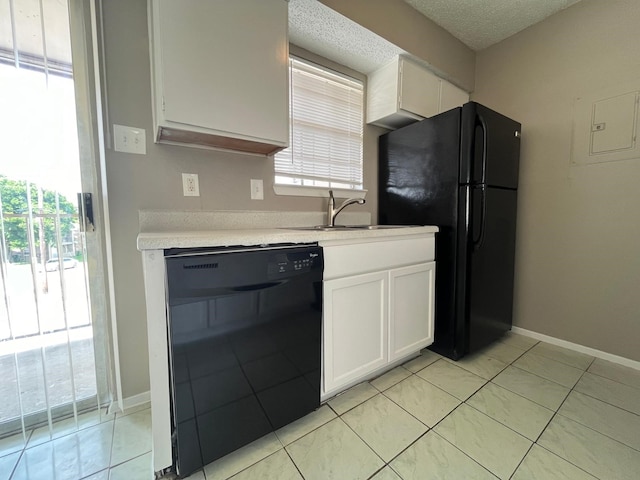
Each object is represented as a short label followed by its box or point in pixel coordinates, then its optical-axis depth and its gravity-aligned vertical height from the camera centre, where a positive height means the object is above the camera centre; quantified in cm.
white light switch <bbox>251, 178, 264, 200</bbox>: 162 +21
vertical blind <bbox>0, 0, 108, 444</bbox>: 101 -1
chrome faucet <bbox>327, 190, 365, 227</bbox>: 185 +6
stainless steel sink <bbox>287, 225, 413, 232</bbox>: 174 -4
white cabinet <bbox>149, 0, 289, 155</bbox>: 108 +68
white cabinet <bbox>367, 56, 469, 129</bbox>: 188 +97
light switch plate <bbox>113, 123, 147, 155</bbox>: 123 +41
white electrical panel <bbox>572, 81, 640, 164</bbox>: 165 +61
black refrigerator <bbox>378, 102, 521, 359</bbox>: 163 +8
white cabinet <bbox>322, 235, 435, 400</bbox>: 124 -48
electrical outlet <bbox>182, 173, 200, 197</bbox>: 140 +20
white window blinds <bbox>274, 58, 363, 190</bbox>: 179 +67
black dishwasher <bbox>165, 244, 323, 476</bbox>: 86 -44
